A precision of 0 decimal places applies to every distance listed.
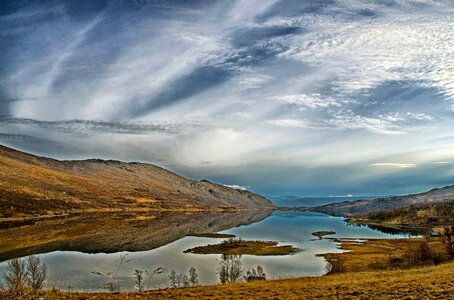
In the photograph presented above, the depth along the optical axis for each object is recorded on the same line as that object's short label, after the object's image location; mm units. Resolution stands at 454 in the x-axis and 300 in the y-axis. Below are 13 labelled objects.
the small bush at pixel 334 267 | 63059
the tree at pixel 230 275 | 53088
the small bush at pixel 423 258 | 56069
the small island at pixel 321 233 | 148062
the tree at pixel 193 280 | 50969
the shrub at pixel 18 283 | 22156
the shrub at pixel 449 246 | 56394
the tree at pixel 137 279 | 46966
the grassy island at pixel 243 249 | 93062
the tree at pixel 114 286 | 43500
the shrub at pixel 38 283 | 36025
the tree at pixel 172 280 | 48469
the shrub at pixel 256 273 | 49000
